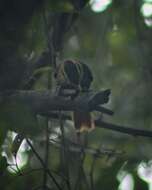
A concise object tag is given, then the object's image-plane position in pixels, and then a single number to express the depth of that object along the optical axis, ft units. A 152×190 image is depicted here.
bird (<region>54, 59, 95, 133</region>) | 20.31
